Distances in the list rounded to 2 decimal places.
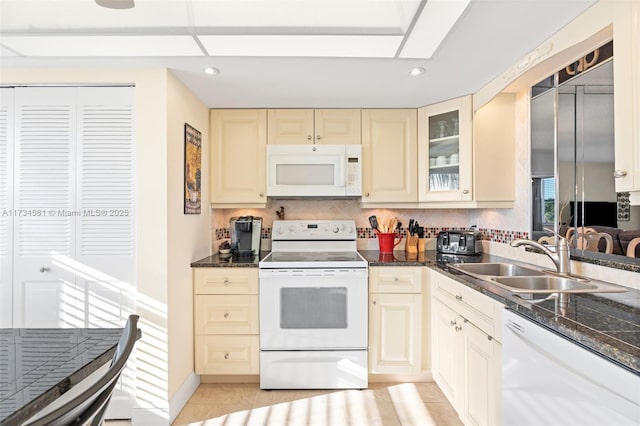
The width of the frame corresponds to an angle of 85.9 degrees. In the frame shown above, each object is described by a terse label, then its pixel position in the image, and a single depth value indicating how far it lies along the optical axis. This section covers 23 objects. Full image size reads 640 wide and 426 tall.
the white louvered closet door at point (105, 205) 2.07
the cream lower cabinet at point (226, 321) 2.49
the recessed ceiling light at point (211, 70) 2.08
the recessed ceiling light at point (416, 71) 2.10
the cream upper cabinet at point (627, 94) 1.24
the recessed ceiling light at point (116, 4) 1.54
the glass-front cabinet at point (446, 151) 2.57
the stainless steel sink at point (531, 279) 1.54
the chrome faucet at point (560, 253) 1.84
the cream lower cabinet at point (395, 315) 2.49
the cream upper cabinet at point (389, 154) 2.87
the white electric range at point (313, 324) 2.45
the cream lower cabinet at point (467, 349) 1.57
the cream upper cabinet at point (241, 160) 2.86
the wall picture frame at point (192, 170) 2.35
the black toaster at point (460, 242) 2.69
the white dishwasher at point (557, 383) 0.88
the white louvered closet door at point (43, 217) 2.06
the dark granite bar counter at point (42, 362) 0.71
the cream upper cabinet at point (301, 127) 2.86
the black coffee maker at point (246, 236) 2.87
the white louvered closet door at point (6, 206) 2.06
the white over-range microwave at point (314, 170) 2.81
